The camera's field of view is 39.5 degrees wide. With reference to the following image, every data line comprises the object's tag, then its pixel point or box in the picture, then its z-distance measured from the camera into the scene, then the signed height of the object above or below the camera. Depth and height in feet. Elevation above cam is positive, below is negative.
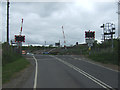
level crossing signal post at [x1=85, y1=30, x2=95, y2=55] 107.23 +5.64
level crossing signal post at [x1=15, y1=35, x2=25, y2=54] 133.17 +4.25
